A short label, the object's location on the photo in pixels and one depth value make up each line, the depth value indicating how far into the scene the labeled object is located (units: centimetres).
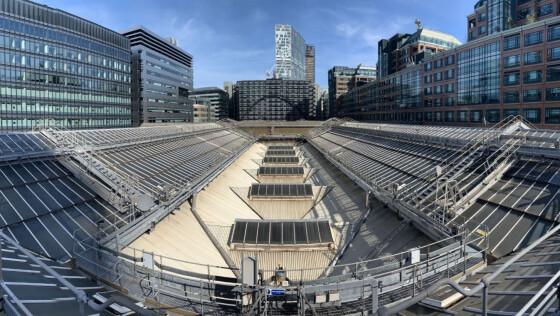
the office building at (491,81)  6059
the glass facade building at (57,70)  8625
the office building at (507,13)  7931
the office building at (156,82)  14200
